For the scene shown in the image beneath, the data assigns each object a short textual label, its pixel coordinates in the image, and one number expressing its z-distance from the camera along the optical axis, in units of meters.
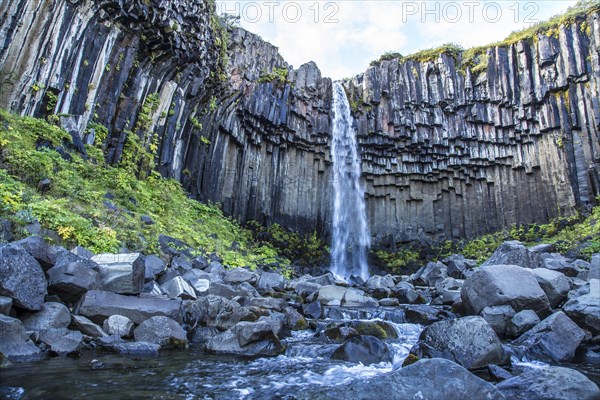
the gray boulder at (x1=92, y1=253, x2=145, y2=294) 6.59
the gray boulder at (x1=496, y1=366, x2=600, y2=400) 3.55
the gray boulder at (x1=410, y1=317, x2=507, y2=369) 5.22
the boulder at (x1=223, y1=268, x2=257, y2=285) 11.44
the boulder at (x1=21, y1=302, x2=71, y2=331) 5.14
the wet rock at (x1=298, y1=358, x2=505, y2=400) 3.44
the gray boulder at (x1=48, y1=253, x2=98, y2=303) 5.90
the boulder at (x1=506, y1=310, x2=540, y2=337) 6.91
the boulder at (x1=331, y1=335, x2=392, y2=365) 5.53
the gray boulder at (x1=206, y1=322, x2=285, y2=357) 5.84
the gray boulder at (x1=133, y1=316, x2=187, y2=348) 5.82
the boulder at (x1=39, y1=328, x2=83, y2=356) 4.81
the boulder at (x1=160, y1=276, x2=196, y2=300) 7.88
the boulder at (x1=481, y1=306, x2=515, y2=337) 7.06
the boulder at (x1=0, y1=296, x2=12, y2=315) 4.78
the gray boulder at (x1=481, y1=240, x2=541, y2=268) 12.42
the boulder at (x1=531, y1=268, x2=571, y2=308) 8.24
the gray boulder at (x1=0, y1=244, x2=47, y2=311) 5.01
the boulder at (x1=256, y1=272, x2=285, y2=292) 11.87
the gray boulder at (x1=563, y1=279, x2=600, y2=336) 6.24
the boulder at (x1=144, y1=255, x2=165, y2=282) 7.99
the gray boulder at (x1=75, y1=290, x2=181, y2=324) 5.98
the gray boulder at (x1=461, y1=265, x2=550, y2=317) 7.55
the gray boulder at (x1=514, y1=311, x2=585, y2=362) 5.65
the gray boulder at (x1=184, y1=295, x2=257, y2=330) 7.04
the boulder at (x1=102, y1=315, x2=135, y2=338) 5.81
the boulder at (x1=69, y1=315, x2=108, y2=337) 5.52
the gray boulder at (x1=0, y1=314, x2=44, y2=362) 4.38
